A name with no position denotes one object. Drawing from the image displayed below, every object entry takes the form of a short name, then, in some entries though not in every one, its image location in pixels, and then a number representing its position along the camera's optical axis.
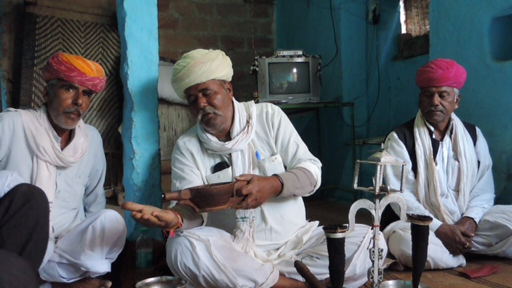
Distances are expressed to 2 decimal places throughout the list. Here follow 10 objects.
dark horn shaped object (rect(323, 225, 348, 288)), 1.69
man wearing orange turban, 2.51
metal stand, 1.70
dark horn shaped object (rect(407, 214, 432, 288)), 1.79
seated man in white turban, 2.38
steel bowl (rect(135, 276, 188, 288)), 2.17
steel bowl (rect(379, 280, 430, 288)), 1.82
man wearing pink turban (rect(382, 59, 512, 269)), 3.02
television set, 4.82
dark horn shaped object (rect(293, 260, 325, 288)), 1.96
